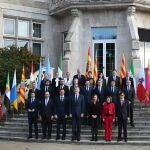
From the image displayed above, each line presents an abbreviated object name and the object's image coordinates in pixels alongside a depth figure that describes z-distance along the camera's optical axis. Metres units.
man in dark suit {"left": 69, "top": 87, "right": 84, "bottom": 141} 11.29
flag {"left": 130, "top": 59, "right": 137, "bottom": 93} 14.57
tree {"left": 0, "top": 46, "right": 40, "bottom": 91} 15.05
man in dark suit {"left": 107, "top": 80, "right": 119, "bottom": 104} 11.60
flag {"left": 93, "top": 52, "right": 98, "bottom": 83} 14.06
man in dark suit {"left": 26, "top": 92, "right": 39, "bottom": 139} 11.87
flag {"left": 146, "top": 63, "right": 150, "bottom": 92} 14.00
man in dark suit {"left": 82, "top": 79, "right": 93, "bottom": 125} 11.60
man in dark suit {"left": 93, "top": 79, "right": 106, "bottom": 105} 11.77
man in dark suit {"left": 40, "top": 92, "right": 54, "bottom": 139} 11.65
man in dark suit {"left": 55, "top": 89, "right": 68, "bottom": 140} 11.49
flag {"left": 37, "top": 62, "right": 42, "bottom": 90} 14.03
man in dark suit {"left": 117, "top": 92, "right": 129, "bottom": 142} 11.12
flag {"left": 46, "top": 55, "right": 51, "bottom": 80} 14.69
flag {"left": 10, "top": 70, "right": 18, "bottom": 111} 13.70
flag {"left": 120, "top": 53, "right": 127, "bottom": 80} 14.03
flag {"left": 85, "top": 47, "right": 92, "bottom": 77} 15.00
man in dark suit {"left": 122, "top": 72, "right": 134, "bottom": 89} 12.19
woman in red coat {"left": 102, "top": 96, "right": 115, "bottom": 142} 11.17
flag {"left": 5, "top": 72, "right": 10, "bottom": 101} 13.80
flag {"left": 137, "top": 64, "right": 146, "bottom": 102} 13.90
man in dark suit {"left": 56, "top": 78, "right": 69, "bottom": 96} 11.96
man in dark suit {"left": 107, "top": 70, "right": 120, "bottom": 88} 12.23
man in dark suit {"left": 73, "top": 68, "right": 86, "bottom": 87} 12.62
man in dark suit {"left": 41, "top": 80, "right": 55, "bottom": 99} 12.20
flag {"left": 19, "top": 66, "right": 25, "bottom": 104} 13.88
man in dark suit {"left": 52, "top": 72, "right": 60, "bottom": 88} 12.51
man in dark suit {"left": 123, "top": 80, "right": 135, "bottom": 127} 11.85
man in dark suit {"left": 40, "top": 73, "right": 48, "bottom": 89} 12.45
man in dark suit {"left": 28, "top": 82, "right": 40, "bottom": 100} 12.21
